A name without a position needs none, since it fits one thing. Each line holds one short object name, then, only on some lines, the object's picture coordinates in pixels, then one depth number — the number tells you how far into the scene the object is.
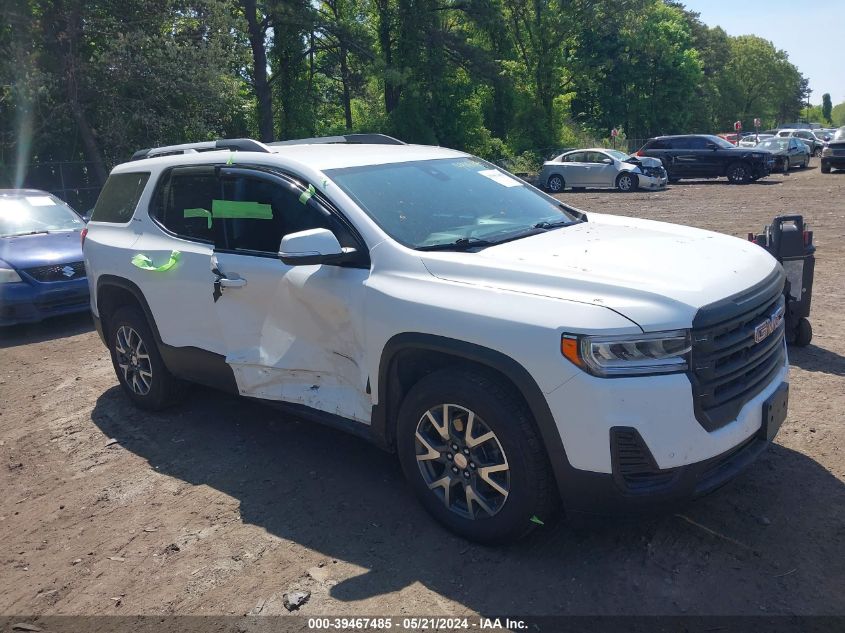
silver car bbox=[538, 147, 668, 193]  24.86
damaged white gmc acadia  3.12
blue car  8.70
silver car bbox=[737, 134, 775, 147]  34.15
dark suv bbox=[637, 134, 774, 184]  25.16
